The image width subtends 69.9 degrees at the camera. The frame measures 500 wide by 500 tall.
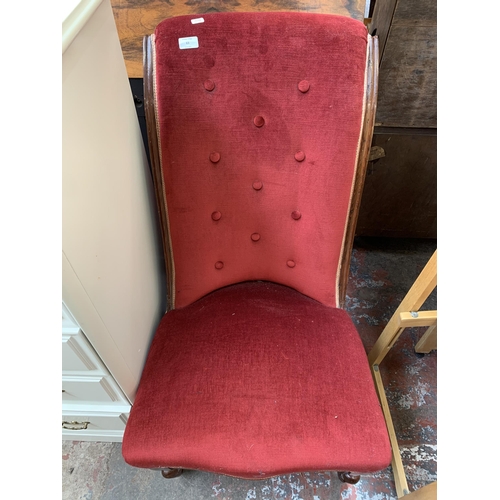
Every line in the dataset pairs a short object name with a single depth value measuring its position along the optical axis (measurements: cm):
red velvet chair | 60
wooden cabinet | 96
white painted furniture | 45
